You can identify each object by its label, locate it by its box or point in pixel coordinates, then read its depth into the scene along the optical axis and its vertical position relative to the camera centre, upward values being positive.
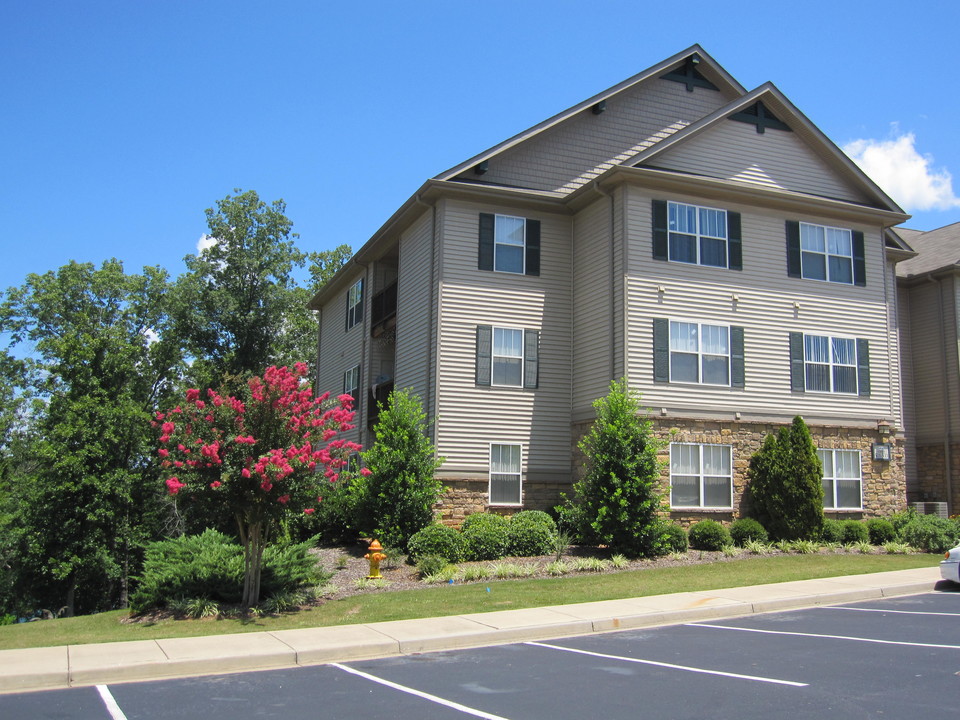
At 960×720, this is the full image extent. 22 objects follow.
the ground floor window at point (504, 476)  22.58 +0.13
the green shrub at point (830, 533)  21.16 -1.14
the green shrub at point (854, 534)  21.30 -1.16
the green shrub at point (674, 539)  19.39 -1.25
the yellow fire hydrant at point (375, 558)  17.45 -1.62
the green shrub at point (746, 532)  20.73 -1.13
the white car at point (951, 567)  15.12 -1.38
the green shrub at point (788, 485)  21.11 +0.03
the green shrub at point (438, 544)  18.66 -1.42
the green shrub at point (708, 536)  20.12 -1.21
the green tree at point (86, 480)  32.00 -0.28
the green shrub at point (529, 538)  19.56 -1.30
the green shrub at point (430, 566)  17.50 -1.77
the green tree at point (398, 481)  20.23 -0.05
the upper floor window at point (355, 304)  30.95 +6.42
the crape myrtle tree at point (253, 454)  13.91 +0.37
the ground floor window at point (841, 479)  22.77 +0.21
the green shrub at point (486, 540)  19.14 -1.34
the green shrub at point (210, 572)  14.84 -1.73
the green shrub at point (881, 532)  21.70 -1.12
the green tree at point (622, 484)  19.16 -0.03
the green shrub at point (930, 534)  20.75 -1.12
